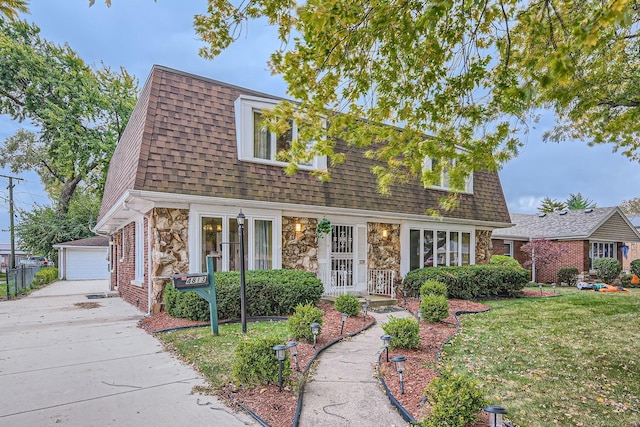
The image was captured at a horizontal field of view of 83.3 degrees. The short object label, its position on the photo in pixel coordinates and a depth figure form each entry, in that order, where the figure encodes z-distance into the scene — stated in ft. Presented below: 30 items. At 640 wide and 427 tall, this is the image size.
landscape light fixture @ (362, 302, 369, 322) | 23.46
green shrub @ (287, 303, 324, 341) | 18.01
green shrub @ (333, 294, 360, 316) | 23.70
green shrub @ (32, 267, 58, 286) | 61.21
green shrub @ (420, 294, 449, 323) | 22.38
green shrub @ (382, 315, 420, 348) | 16.53
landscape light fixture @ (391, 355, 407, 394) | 11.84
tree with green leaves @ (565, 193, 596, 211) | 136.65
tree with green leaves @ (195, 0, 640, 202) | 13.50
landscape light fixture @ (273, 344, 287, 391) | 11.77
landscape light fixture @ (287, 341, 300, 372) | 13.18
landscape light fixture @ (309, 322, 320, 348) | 16.74
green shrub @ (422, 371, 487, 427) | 9.16
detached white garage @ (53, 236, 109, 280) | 76.07
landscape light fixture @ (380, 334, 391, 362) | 14.53
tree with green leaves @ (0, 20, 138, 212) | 62.69
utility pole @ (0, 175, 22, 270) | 74.41
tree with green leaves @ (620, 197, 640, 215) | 154.60
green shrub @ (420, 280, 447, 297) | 27.48
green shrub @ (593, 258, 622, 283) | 58.34
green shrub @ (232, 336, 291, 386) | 12.17
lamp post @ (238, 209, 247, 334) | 20.20
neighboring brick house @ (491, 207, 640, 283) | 61.87
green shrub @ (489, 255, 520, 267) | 52.13
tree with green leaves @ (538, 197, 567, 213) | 137.90
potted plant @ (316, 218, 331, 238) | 32.09
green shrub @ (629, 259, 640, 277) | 58.85
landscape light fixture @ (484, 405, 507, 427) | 8.14
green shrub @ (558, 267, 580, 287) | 58.44
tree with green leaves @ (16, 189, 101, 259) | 83.10
